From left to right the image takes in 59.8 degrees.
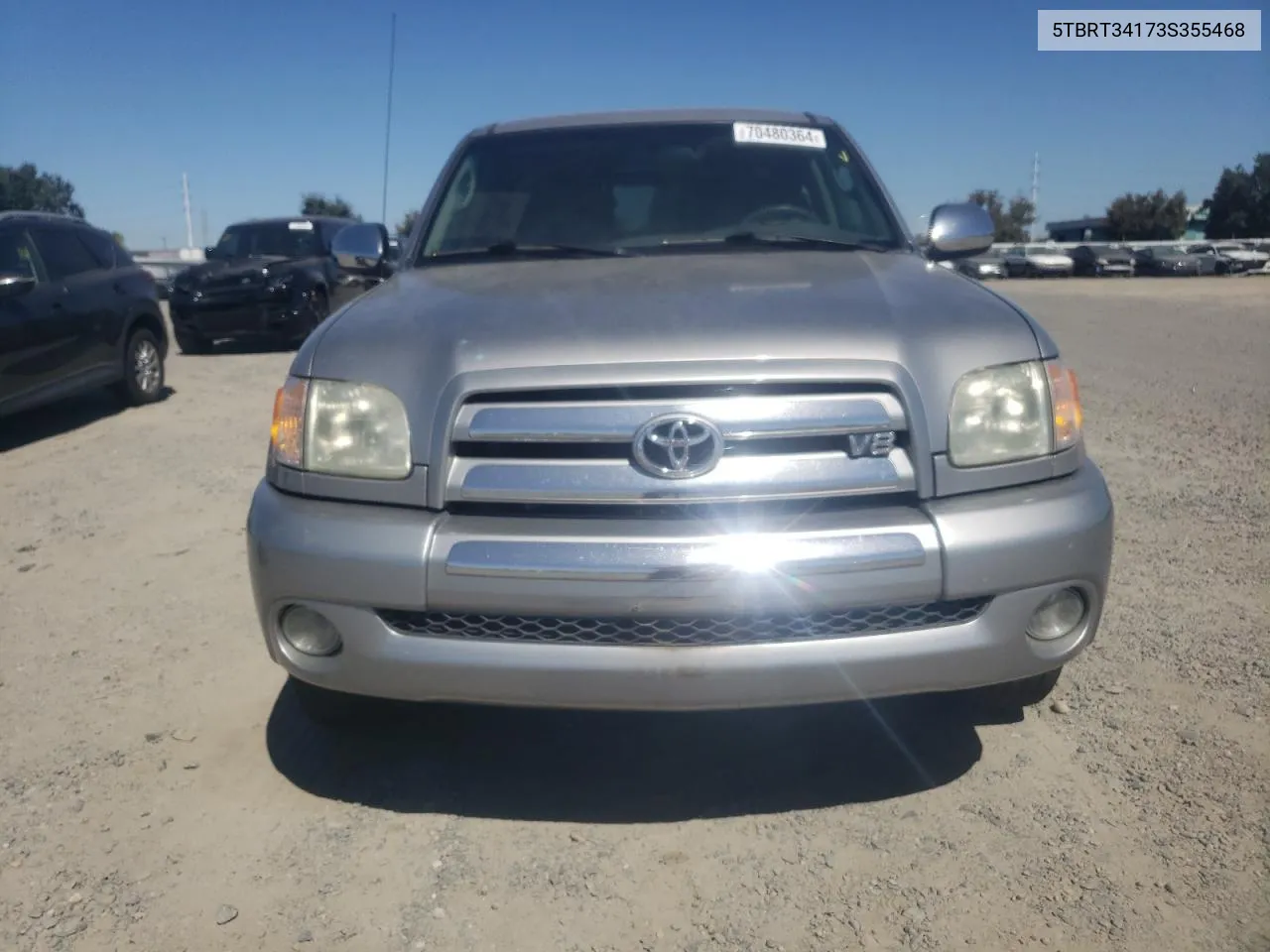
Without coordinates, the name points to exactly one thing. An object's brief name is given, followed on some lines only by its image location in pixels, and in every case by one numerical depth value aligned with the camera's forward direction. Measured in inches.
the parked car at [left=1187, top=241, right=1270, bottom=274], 1930.4
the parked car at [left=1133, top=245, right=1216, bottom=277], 1863.9
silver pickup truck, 94.0
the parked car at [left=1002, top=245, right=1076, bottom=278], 1915.6
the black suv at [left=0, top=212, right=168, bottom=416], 297.1
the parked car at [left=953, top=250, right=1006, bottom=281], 1500.5
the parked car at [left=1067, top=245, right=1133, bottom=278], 1849.2
